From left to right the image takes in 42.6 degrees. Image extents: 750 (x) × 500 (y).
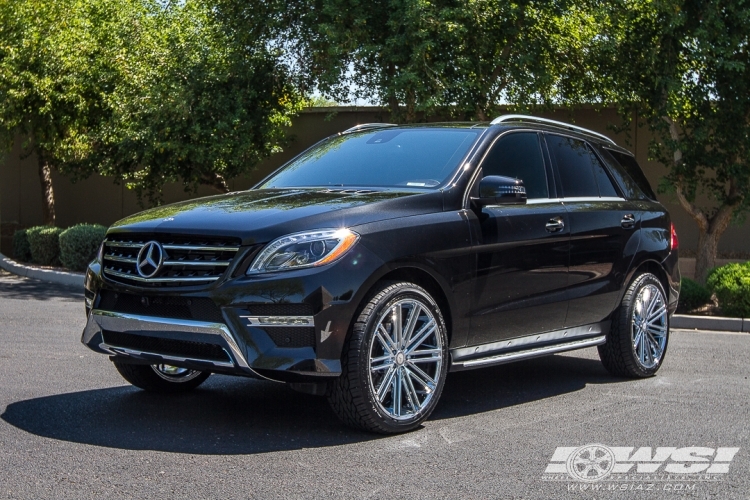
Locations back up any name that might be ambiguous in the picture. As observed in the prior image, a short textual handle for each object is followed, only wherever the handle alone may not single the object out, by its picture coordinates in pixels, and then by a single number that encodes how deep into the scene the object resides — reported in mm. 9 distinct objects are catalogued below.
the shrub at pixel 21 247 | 20297
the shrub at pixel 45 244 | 18625
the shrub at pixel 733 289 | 11758
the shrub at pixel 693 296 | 12562
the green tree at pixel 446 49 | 14938
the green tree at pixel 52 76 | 19391
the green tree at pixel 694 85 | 13664
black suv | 5035
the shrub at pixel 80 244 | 17188
